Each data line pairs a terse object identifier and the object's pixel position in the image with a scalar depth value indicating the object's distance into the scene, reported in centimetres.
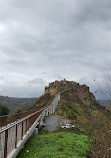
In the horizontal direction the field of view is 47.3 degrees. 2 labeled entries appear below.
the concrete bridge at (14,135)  355
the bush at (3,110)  3292
